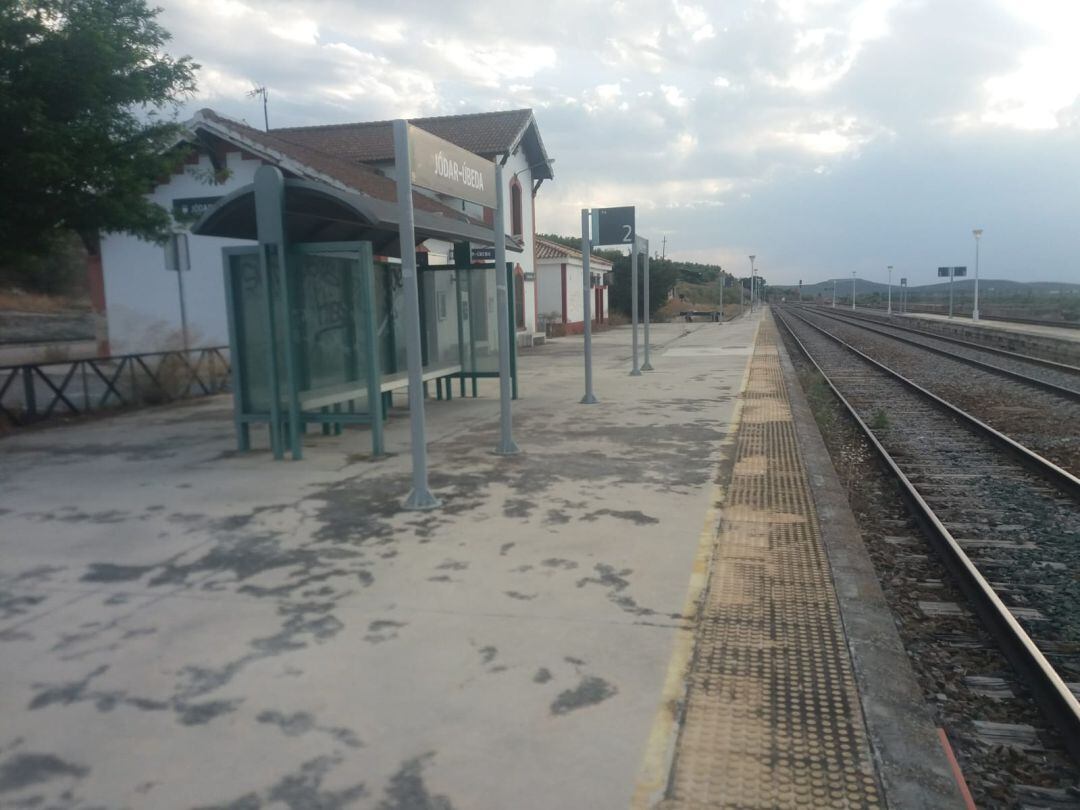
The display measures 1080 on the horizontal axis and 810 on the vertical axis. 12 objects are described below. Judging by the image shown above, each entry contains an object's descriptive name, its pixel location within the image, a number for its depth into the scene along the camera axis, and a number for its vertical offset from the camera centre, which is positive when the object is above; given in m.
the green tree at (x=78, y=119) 8.36 +2.34
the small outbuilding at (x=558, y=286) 34.59 +1.23
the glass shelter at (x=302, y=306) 7.79 +0.18
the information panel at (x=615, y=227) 13.77 +1.46
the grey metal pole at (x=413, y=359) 6.02 -0.30
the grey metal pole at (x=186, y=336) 12.73 -0.17
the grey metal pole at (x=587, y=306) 11.73 +0.12
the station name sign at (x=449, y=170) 6.00 +1.20
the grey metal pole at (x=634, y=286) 15.43 +0.54
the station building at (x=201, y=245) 15.91 +1.70
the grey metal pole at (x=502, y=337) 7.76 -0.21
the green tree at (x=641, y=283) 51.06 +1.90
